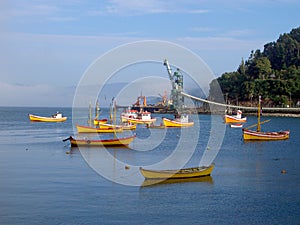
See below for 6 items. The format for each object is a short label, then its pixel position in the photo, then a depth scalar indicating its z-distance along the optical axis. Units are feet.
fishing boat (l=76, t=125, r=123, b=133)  203.92
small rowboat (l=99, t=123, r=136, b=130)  207.11
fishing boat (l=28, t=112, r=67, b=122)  317.01
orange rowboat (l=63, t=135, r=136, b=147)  142.51
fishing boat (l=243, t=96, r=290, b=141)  170.60
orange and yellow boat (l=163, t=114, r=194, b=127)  252.62
